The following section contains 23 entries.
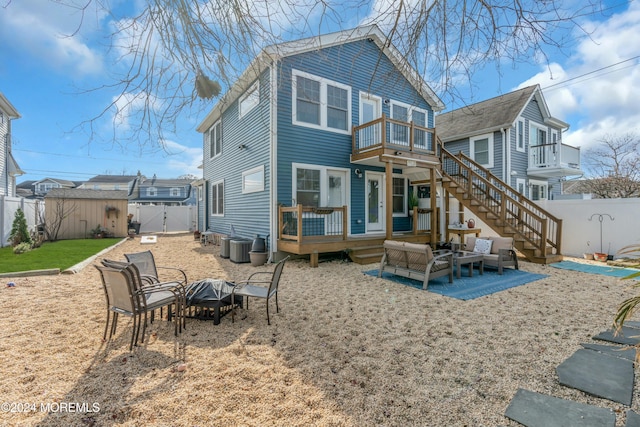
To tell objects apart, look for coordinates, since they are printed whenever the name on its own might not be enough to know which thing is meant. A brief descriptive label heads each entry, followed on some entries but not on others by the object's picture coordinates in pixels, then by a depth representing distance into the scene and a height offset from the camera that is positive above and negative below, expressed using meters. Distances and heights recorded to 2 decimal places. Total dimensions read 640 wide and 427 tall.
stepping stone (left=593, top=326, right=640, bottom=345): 3.52 -1.50
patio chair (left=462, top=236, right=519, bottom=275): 7.34 -1.02
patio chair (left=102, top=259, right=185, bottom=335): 3.31 -0.99
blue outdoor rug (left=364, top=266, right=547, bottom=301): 5.74 -1.48
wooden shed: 14.36 +0.19
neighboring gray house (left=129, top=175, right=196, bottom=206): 34.81 +2.76
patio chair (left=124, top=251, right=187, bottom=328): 4.25 -0.75
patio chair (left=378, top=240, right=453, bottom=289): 6.08 -1.04
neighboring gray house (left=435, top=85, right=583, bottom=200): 14.23 +3.63
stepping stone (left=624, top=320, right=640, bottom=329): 4.00 -1.50
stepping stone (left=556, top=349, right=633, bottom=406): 2.52 -1.50
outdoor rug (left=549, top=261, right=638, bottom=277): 7.41 -1.44
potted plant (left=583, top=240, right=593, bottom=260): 9.53 -1.28
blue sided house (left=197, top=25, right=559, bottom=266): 8.76 +1.60
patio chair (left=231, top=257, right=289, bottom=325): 4.14 -1.10
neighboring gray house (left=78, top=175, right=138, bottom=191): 40.03 +4.30
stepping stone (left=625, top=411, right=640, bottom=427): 2.10 -1.48
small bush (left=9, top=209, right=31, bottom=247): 10.37 -0.56
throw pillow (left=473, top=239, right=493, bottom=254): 7.77 -0.84
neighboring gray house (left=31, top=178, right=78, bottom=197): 40.91 +4.29
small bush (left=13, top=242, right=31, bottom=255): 9.44 -1.08
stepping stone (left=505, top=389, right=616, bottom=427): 2.15 -1.50
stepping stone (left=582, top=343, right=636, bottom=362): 3.17 -1.50
